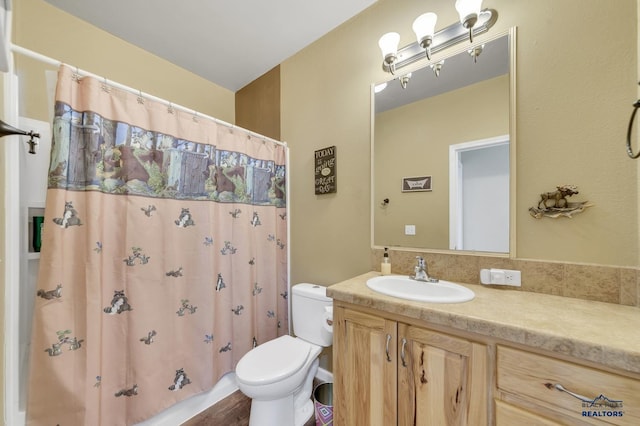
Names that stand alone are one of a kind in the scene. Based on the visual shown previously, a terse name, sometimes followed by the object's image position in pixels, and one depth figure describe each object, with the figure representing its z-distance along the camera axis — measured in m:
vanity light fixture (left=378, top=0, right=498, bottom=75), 1.17
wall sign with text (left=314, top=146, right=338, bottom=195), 1.78
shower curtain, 1.05
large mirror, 1.17
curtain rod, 0.98
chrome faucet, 1.24
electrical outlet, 1.10
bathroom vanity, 0.64
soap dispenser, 1.44
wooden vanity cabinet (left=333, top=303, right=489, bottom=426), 0.81
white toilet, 1.24
